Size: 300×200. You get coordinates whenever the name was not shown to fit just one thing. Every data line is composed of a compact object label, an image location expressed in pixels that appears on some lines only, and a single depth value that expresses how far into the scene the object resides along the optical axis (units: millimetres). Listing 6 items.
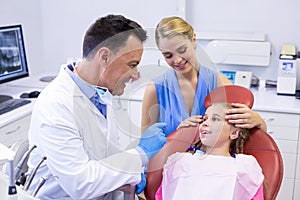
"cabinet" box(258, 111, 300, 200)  2588
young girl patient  1589
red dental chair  1578
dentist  1230
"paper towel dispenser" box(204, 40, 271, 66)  2930
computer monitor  2775
